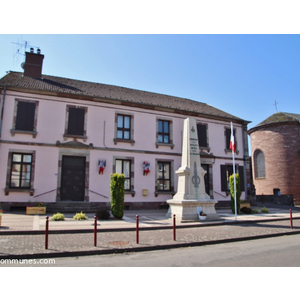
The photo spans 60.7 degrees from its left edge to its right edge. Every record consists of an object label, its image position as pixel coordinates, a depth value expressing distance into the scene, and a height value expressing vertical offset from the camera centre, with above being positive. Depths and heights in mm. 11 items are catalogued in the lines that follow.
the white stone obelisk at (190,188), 13002 +112
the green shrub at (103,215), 13023 -1292
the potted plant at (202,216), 12844 -1276
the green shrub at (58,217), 12430 -1369
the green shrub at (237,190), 16359 +39
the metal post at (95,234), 7407 -1305
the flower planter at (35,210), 14281 -1188
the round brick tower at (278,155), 27156 +4016
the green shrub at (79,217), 12902 -1394
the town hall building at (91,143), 16156 +3253
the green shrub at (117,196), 13355 -343
